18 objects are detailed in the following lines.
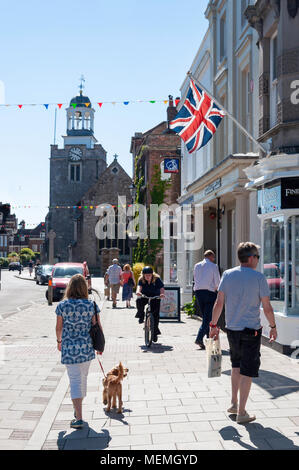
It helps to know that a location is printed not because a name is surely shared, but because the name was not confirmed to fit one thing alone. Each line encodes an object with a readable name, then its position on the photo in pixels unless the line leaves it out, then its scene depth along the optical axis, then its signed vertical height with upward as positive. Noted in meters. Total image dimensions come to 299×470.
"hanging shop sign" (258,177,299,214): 9.54 +1.04
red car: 22.58 -0.83
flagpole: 10.74 +2.34
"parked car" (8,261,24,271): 84.19 -1.74
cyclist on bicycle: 10.71 -0.66
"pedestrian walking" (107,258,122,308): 20.43 -0.80
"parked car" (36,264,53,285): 38.03 -1.33
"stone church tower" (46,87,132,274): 62.75 +7.81
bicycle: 10.34 -1.32
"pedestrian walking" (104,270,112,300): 23.56 -1.58
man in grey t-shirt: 5.49 -0.59
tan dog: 5.99 -1.44
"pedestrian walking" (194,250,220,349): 10.23 -0.56
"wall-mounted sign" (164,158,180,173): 24.08 +3.80
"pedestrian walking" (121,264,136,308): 20.12 -1.03
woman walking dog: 5.45 -0.80
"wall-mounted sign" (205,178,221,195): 14.34 +1.80
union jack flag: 12.18 +2.99
